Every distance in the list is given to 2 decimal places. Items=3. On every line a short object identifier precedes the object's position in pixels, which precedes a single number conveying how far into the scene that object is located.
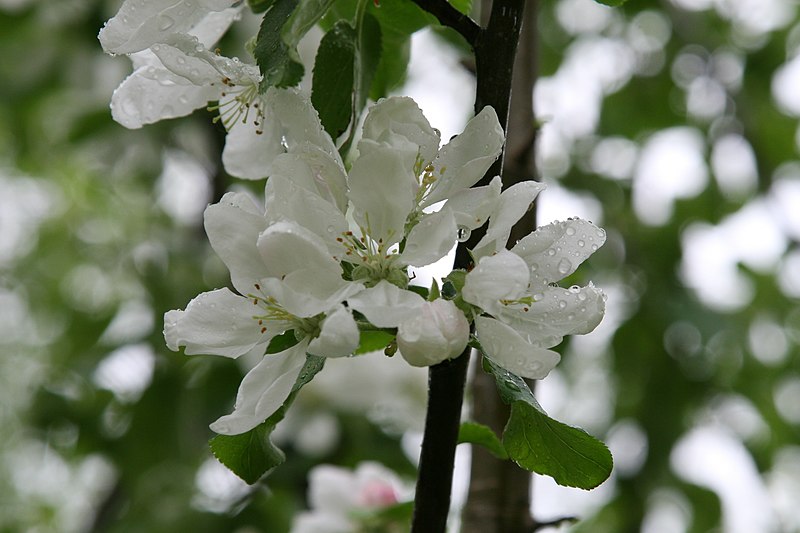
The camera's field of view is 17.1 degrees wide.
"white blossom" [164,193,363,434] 0.60
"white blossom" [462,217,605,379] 0.60
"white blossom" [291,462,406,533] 0.92
